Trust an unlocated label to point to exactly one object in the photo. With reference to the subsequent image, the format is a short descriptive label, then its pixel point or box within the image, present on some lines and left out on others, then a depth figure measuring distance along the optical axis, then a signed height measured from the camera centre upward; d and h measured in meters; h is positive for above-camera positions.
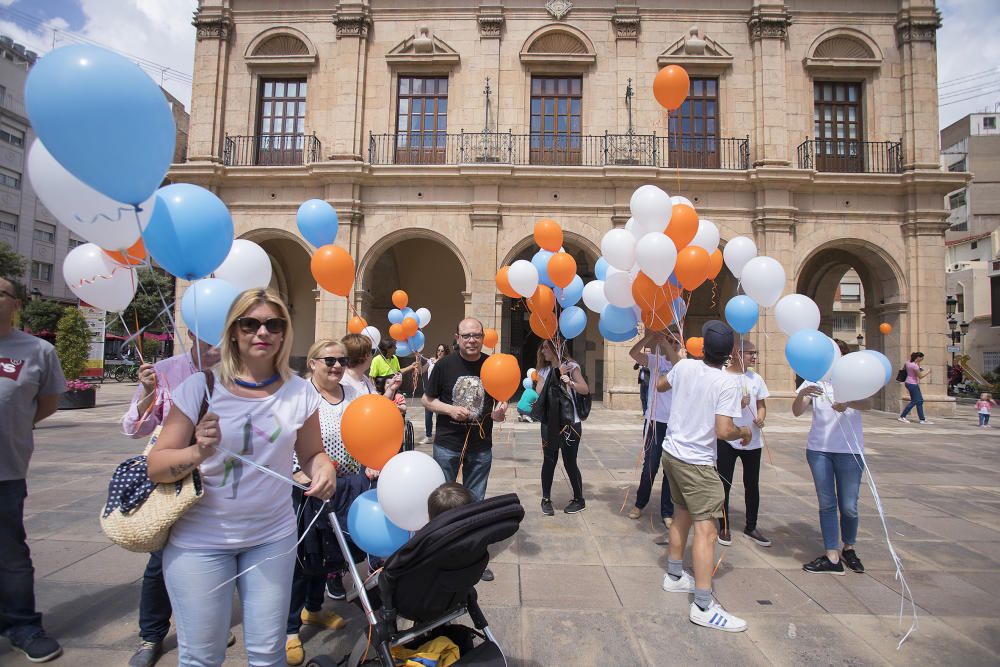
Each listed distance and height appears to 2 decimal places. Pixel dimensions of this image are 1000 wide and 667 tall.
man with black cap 2.97 -0.57
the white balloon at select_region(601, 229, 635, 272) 4.33 +1.06
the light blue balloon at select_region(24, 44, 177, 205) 1.79 +0.90
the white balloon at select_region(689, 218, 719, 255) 4.91 +1.36
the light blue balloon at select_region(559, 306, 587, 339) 5.24 +0.48
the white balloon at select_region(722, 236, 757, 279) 4.84 +1.19
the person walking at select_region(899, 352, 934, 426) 12.34 -0.17
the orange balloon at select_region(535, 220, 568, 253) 5.26 +1.43
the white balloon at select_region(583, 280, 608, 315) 5.34 +0.78
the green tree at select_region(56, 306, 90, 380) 13.08 +0.29
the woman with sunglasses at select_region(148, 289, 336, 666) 1.71 -0.47
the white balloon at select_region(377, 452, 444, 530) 2.02 -0.55
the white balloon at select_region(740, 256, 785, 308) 4.20 +0.80
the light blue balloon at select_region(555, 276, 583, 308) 5.33 +0.79
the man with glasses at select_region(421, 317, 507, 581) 3.75 -0.35
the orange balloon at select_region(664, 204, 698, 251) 4.33 +1.29
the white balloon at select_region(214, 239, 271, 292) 3.10 +0.58
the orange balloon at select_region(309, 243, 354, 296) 3.92 +0.75
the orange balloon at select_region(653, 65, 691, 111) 4.96 +2.94
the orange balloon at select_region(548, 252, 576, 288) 4.94 +0.99
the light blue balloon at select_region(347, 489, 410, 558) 2.13 -0.76
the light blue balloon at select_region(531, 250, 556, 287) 5.48 +1.13
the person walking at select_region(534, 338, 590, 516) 4.89 -0.55
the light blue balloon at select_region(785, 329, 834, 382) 3.45 +0.13
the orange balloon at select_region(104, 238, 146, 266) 2.89 +0.60
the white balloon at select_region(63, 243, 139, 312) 3.00 +0.48
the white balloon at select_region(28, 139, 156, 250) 2.28 +0.71
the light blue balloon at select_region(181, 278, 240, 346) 2.62 +0.28
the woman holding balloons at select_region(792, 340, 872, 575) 3.72 -0.78
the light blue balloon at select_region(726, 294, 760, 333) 4.55 +0.55
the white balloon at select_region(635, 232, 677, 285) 3.94 +0.92
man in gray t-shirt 2.57 -0.65
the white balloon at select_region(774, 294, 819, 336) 3.80 +0.46
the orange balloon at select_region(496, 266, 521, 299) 5.27 +0.90
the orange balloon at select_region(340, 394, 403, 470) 2.32 -0.33
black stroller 1.80 -0.83
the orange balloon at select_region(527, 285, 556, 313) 5.09 +0.68
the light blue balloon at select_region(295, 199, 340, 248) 4.11 +1.19
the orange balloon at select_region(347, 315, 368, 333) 5.28 +0.39
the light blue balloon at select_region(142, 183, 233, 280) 2.29 +0.61
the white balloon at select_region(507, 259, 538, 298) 5.07 +0.92
